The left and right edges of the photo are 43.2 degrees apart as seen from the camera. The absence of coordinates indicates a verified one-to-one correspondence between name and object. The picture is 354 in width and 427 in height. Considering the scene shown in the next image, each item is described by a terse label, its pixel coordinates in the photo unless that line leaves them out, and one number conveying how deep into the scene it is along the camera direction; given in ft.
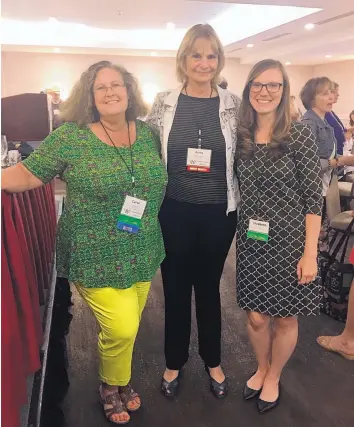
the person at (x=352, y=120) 20.52
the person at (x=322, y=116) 10.98
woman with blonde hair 5.46
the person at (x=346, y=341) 7.57
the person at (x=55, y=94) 25.59
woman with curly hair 4.94
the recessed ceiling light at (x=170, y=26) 27.06
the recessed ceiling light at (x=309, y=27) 21.93
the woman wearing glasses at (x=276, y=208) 5.23
